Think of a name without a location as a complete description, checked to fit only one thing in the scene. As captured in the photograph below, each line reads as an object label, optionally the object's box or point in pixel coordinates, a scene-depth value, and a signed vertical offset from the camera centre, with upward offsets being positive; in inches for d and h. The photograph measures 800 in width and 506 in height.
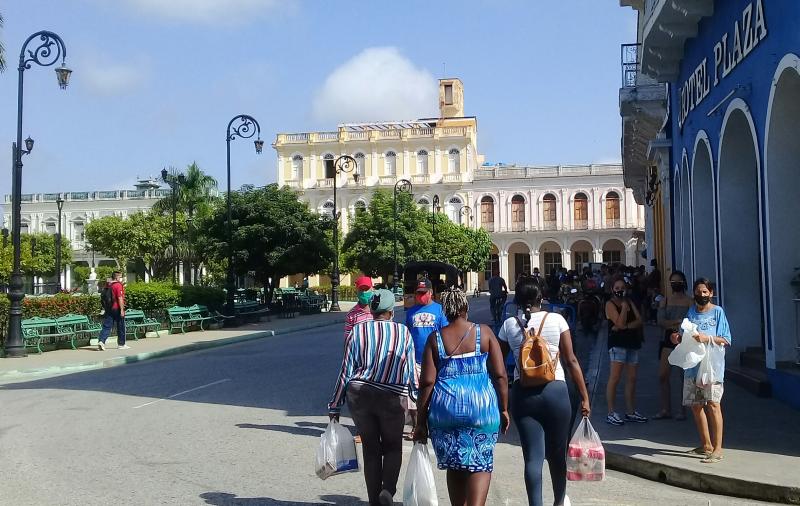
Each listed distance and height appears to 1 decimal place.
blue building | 407.5 +67.6
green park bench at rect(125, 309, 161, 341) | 868.0 -43.5
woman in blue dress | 194.4 -30.5
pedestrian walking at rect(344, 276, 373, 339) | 292.8 -11.0
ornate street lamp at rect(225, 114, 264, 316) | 1140.0 +192.6
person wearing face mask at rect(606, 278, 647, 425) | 360.7 -30.3
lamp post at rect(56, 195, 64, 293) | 1879.9 +68.4
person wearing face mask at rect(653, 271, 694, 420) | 356.2 -21.7
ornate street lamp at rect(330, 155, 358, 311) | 1543.1 -17.0
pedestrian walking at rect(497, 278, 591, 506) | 219.5 -33.7
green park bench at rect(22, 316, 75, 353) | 732.0 -43.3
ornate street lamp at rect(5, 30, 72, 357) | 693.9 +75.4
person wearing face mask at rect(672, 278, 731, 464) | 290.7 -40.2
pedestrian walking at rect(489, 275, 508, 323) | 1015.1 -23.7
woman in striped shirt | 225.6 -31.7
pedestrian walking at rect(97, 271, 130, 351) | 748.4 -18.9
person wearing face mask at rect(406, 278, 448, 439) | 305.4 -17.1
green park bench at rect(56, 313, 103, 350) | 776.3 -40.1
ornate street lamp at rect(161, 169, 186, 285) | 1273.1 +185.2
